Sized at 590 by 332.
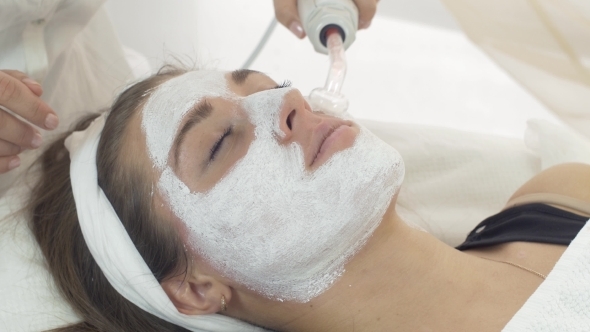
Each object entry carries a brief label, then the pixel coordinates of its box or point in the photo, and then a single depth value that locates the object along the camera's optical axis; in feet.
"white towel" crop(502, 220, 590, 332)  2.21
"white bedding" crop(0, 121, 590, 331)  2.78
